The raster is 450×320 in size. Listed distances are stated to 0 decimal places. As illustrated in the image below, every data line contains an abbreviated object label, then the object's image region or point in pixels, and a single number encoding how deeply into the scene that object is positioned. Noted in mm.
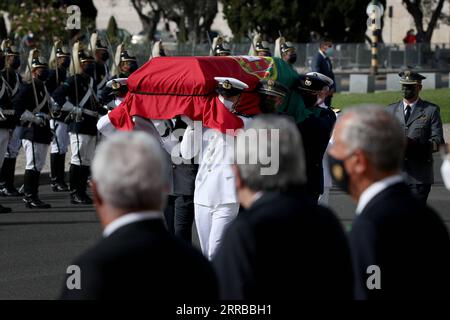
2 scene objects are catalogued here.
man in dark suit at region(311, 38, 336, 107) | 19359
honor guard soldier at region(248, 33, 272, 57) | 16969
